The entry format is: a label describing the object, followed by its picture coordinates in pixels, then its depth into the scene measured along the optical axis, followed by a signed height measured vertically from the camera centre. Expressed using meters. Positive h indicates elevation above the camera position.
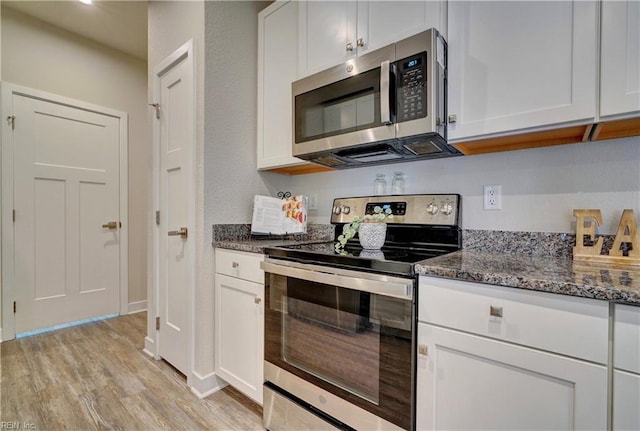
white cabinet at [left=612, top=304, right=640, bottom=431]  0.68 -0.36
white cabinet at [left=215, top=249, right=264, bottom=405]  1.50 -0.60
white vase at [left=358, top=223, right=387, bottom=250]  1.40 -0.11
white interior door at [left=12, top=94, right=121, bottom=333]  2.51 -0.03
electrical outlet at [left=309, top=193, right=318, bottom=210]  2.06 +0.07
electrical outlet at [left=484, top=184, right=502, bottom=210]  1.38 +0.08
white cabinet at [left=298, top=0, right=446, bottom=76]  1.29 +0.91
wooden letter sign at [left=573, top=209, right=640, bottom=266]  1.05 -0.10
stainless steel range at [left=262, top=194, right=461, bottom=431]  1.01 -0.44
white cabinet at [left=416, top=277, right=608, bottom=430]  0.74 -0.41
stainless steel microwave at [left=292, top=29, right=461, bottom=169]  1.20 +0.49
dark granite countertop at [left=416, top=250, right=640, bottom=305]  0.71 -0.18
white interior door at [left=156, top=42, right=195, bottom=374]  1.83 +0.03
